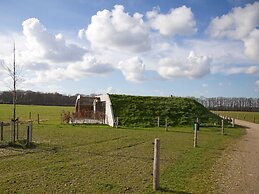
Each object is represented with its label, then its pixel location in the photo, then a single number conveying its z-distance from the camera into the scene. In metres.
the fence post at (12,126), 12.25
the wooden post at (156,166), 5.77
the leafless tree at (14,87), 12.70
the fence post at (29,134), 11.67
